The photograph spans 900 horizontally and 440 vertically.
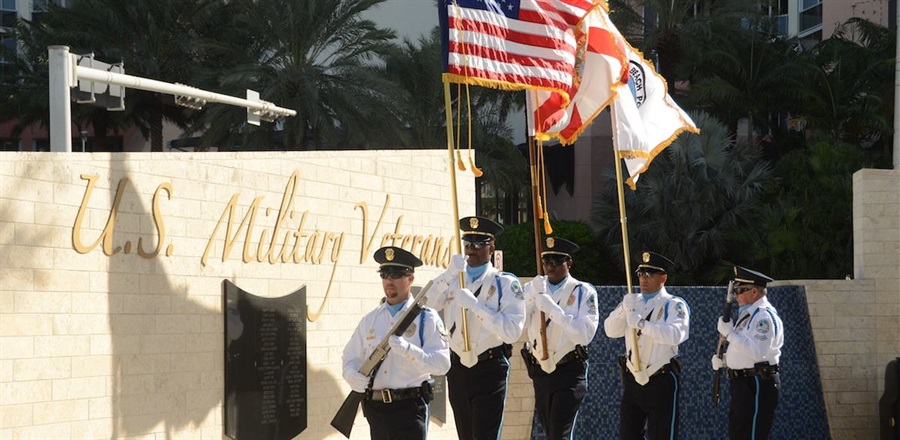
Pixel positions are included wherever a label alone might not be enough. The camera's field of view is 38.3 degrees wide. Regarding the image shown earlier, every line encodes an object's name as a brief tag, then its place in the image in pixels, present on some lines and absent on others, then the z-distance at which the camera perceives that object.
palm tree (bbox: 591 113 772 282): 35.75
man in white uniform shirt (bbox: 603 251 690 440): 12.04
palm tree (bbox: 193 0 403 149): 32.50
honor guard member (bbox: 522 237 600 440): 11.55
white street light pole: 12.43
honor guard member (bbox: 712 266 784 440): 12.79
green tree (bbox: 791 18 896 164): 37.72
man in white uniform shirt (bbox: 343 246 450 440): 8.90
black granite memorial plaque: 11.71
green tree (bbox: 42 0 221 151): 33.97
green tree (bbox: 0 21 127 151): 37.38
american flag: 10.84
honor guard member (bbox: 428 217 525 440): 10.46
